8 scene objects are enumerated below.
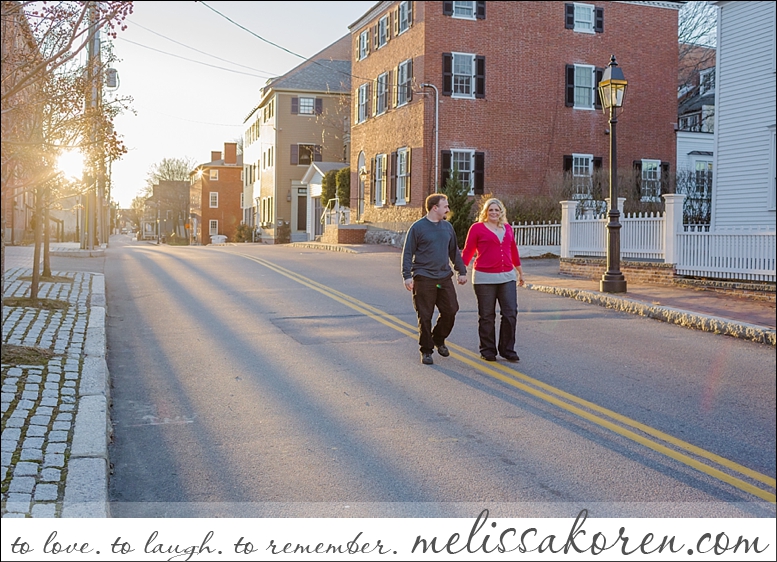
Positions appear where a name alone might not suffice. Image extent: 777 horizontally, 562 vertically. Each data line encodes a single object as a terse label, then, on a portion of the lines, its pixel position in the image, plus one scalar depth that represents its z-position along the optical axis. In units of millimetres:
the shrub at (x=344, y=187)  42281
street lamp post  15609
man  9258
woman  9195
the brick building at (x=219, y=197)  82500
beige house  54031
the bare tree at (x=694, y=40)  43062
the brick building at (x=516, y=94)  31359
